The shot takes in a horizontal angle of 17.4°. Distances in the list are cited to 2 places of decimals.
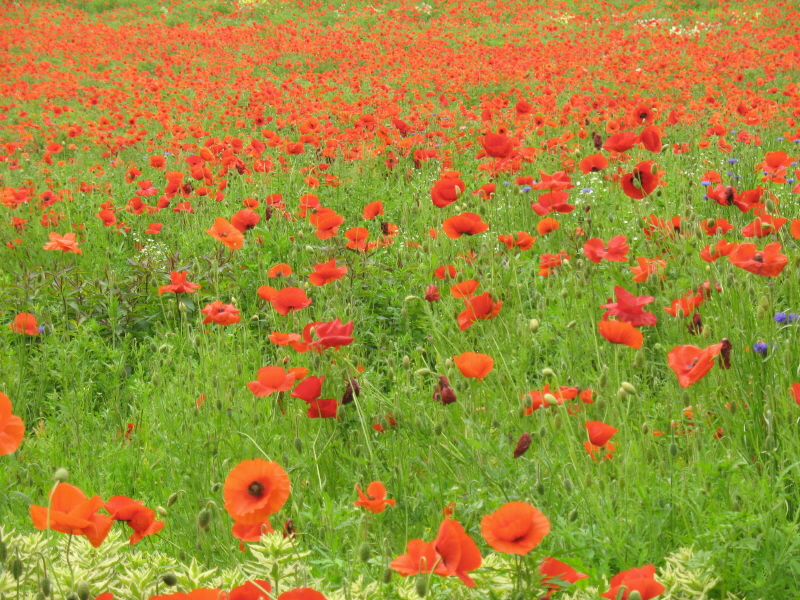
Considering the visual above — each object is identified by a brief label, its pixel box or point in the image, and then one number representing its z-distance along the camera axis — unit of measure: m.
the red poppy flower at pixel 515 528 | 3.13
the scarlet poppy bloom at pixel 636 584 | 3.12
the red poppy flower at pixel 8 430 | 3.23
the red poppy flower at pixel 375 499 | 3.34
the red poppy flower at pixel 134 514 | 3.31
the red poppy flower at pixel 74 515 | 3.19
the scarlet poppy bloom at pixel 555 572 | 3.21
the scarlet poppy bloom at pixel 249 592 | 3.14
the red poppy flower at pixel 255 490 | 3.28
